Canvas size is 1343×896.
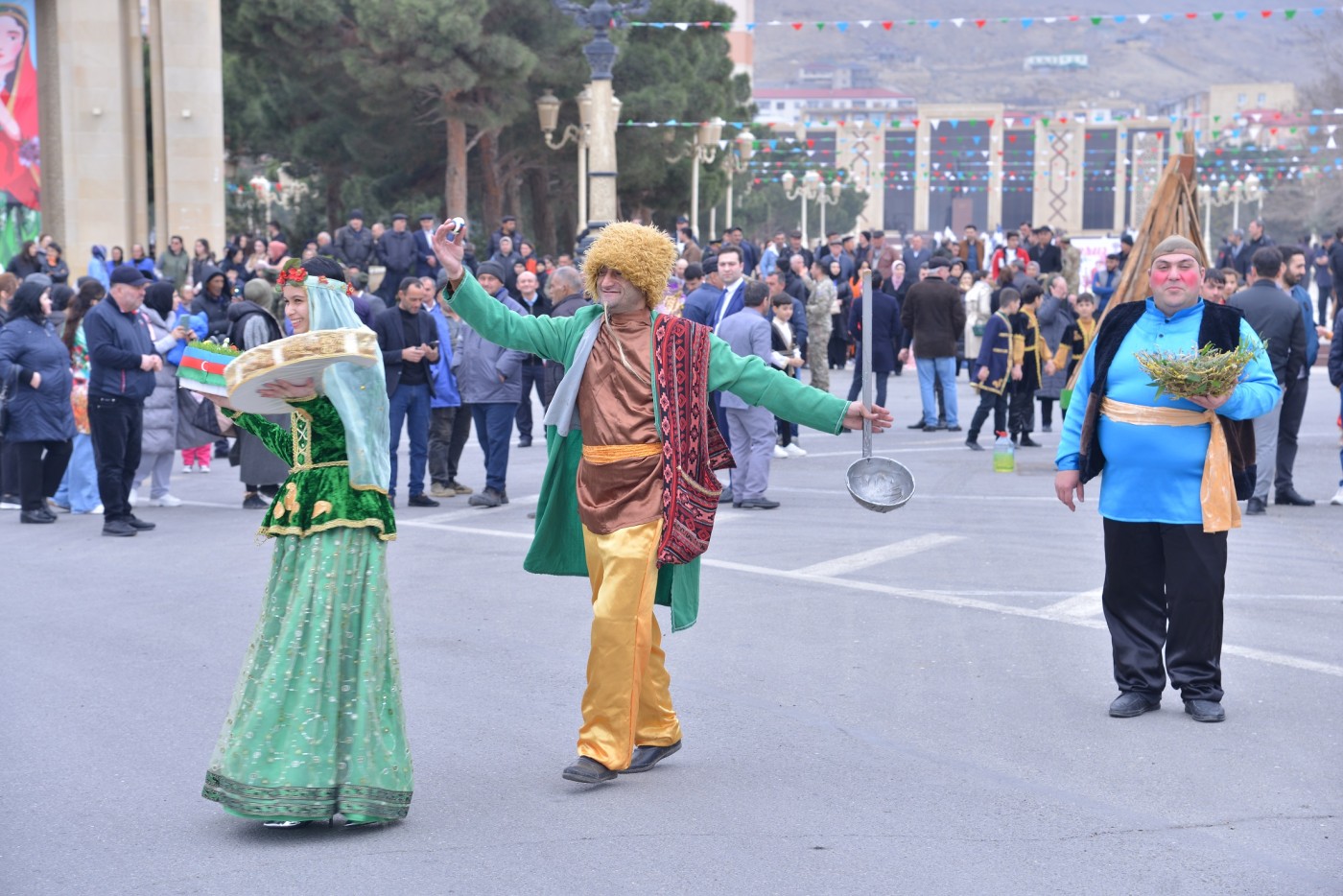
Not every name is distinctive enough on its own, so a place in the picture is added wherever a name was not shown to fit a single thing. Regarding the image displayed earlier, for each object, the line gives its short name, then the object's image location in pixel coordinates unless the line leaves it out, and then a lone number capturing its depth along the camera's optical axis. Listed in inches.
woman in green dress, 209.5
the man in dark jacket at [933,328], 707.4
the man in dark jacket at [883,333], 729.0
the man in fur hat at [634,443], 235.3
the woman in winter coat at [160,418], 520.1
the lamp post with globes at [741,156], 1593.3
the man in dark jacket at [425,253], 992.9
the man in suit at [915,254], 1064.8
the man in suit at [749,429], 502.9
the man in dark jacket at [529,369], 566.9
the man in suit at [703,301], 532.7
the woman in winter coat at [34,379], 478.3
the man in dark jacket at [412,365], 509.7
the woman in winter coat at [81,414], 509.0
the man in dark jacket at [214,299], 653.3
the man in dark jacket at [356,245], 1010.7
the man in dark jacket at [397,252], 1018.7
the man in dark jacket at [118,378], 457.7
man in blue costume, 269.4
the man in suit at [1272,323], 483.2
